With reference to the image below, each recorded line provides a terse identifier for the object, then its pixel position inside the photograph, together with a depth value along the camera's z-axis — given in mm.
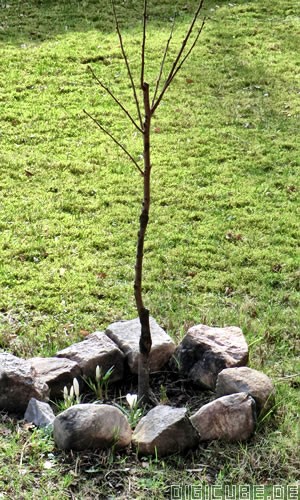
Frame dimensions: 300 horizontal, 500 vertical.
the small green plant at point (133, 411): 3512
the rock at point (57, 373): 3703
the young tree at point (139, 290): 3330
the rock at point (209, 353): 3771
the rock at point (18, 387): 3551
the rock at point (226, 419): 3389
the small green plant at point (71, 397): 3539
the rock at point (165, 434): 3283
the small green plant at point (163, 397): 3684
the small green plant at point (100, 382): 3713
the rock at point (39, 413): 3441
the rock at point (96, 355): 3795
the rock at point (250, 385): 3533
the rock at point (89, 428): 3250
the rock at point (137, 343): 3885
